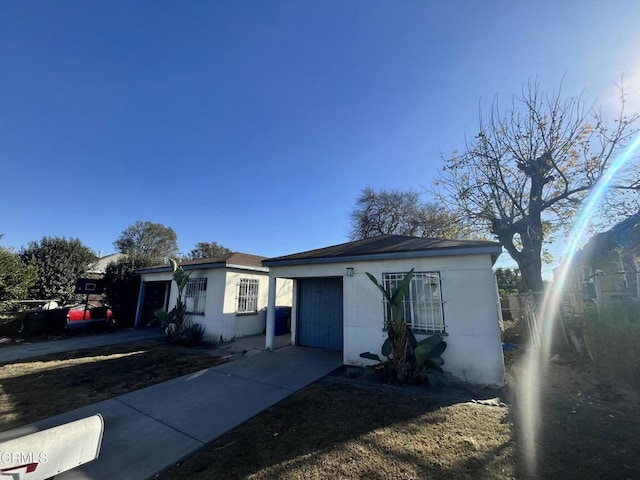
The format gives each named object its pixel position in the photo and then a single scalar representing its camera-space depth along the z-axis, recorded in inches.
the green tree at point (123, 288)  585.0
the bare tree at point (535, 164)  377.7
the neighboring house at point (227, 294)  428.5
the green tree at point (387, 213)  1055.6
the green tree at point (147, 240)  1640.0
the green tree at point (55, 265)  593.6
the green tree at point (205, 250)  1638.8
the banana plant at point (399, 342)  236.4
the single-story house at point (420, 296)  237.8
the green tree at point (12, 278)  430.0
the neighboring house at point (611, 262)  298.1
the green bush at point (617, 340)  217.8
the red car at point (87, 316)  496.1
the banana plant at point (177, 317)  417.7
